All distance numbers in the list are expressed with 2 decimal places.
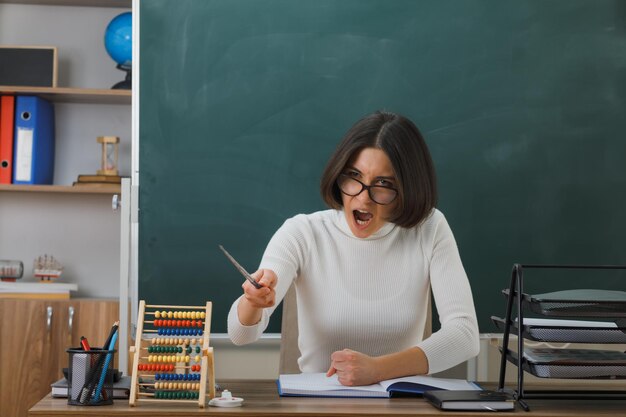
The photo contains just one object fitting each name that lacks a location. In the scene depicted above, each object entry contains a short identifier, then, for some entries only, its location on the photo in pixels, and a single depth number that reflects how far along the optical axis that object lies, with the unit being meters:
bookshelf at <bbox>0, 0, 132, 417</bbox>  3.64
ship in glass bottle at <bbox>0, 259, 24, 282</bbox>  3.44
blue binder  3.43
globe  3.46
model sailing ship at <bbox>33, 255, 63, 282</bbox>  3.48
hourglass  3.47
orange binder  3.41
